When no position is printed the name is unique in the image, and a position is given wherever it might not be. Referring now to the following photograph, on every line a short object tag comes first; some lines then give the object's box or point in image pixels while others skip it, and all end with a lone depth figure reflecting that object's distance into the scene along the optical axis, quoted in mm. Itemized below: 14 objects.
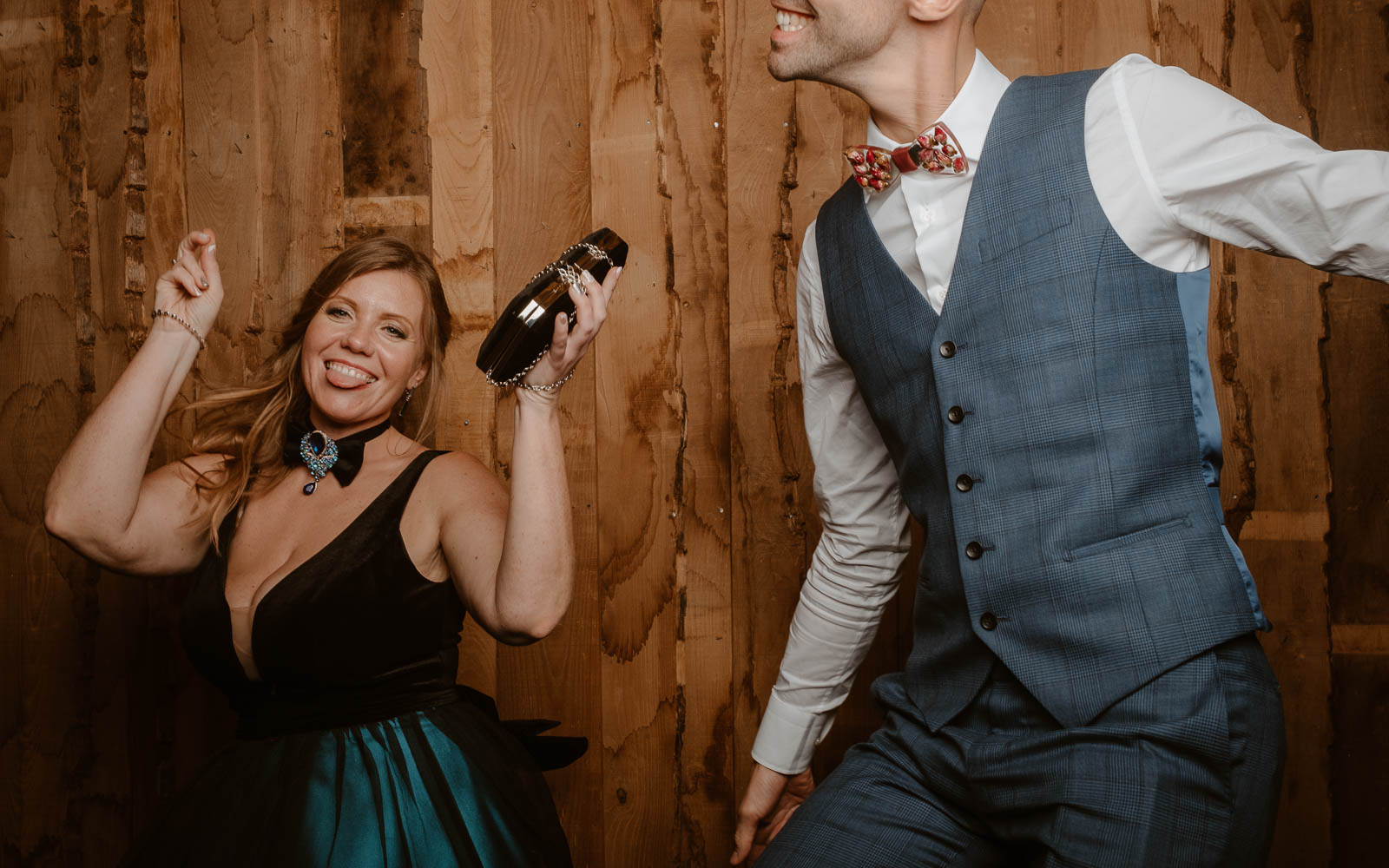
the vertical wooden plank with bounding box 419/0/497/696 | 1954
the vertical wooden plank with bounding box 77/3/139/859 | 2025
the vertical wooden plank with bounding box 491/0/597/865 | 1915
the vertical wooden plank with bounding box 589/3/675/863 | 1902
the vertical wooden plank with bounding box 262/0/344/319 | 2012
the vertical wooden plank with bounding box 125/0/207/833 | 2008
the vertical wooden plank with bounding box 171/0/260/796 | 2012
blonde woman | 1301
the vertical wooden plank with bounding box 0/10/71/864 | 2049
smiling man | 981
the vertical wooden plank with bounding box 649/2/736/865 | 1889
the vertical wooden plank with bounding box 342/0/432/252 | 1978
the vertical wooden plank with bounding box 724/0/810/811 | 1863
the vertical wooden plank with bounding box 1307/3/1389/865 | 1690
